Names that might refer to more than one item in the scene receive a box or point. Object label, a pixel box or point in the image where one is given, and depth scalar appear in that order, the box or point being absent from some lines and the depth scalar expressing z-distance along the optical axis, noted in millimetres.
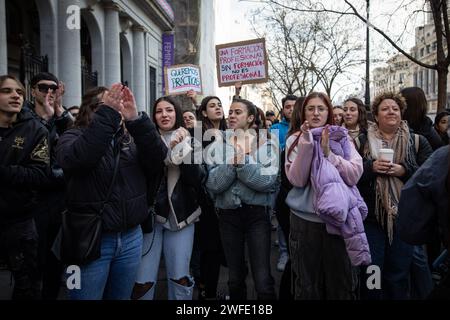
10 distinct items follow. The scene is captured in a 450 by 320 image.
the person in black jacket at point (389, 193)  3638
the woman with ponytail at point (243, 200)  3736
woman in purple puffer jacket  3189
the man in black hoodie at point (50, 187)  3742
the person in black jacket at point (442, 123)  6524
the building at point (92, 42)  11750
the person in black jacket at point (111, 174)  2695
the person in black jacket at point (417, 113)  4383
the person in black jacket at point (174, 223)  3525
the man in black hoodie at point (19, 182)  3152
